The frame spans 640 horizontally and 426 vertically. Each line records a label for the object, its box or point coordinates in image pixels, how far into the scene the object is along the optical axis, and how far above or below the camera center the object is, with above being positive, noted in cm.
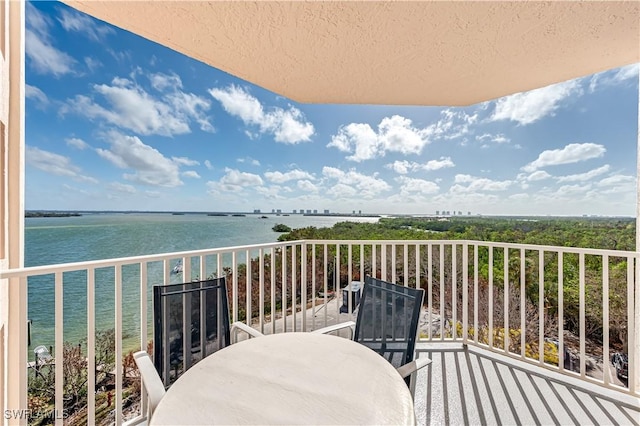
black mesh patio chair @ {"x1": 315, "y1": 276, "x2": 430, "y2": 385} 158 -72
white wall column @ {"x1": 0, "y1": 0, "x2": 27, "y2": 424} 157 -1
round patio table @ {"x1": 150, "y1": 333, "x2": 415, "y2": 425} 92 -72
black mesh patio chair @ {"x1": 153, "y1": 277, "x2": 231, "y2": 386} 163 -74
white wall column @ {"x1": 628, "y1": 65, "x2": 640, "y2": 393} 219 -91
